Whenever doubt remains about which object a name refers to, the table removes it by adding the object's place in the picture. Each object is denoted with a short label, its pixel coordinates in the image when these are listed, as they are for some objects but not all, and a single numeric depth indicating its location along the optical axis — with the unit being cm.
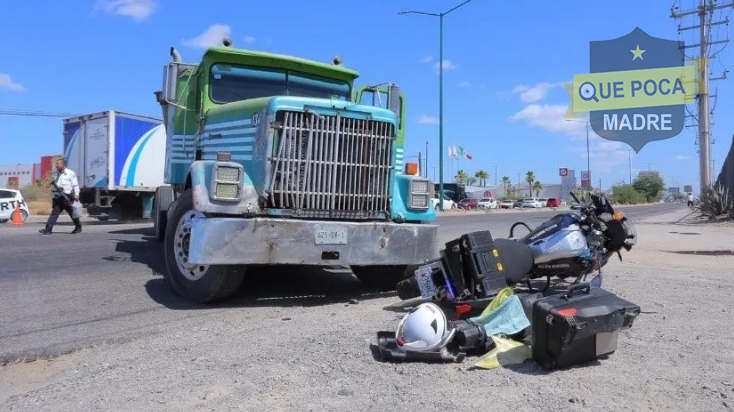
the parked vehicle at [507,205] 6931
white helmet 416
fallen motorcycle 540
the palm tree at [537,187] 11962
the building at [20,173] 8369
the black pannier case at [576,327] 377
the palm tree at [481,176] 13188
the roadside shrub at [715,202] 2284
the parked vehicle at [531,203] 6919
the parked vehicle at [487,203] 6404
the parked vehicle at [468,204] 6050
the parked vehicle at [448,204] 5624
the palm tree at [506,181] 12250
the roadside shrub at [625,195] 8300
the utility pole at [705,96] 2800
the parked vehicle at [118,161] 1878
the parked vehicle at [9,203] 2208
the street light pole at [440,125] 3382
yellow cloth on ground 404
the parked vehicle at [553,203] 6475
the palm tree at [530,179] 12294
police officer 1257
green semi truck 596
